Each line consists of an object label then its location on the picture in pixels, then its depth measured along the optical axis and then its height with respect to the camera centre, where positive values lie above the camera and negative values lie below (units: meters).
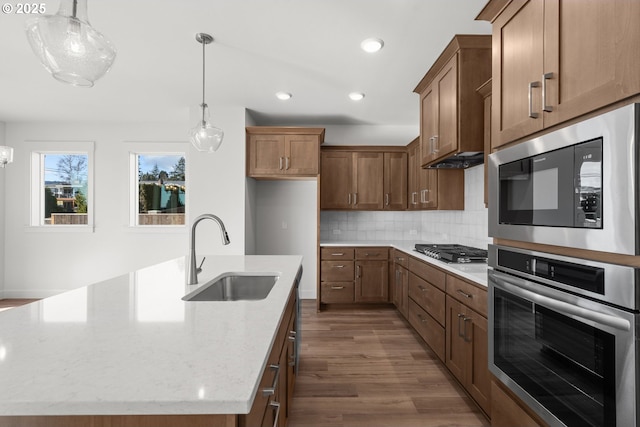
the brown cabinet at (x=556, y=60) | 0.90 +0.53
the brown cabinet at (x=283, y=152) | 4.12 +0.79
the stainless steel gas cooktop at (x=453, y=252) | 2.53 -0.34
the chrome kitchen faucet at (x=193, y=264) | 1.68 -0.26
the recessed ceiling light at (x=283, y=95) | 3.57 +1.33
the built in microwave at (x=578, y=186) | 0.87 +0.09
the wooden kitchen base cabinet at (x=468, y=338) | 1.90 -0.82
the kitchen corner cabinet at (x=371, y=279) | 4.27 -0.86
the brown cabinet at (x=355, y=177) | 4.54 +0.51
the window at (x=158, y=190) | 4.97 +0.37
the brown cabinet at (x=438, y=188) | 3.54 +0.29
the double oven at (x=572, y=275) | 0.88 -0.20
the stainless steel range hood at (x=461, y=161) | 2.66 +0.49
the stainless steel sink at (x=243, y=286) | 2.01 -0.46
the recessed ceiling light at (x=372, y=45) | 2.49 +1.33
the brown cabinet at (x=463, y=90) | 2.44 +0.96
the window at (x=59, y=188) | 4.91 +0.39
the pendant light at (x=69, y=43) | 1.15 +0.63
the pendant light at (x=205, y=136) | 2.64 +0.64
